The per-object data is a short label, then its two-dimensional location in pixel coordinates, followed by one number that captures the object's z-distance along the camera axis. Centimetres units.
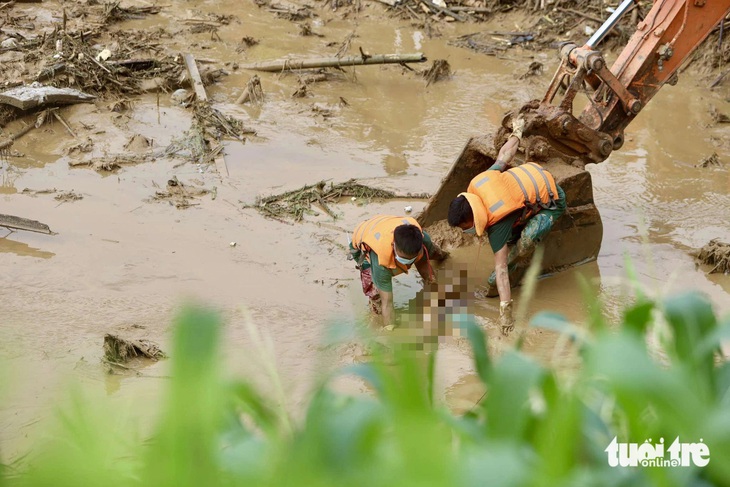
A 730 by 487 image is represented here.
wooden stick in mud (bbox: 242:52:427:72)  2108
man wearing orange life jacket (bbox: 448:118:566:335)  1180
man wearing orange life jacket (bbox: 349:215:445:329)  1116
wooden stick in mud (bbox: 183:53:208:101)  1974
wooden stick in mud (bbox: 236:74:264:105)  2027
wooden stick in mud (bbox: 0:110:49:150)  1729
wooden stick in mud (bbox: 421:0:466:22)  2577
